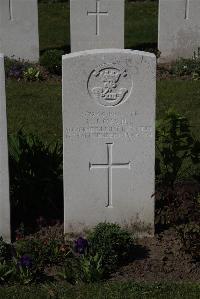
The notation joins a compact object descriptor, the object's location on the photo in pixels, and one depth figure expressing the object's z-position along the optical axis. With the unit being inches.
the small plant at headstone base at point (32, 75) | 516.4
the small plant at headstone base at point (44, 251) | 255.8
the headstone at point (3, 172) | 255.3
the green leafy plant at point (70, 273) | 246.5
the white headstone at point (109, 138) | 260.1
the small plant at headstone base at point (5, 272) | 245.0
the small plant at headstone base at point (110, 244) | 252.2
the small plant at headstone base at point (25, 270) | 244.1
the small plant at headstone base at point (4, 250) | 257.9
